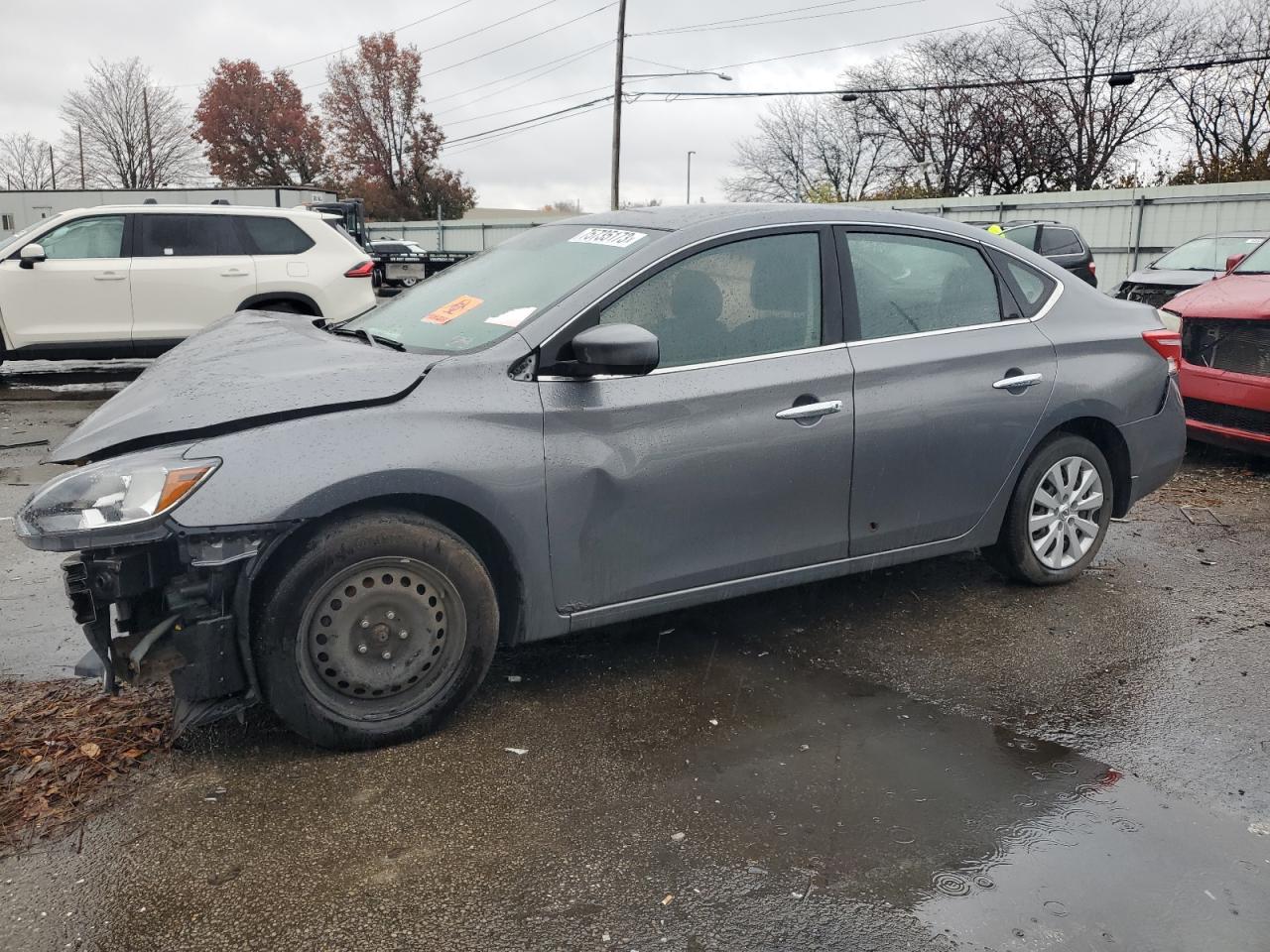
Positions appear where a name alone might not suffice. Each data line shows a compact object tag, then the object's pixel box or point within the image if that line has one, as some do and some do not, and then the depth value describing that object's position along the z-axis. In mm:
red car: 7172
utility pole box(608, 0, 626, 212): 33750
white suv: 10703
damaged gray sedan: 3066
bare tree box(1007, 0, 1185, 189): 41188
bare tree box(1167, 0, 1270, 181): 36750
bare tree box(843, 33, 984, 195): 45688
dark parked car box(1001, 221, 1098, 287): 15812
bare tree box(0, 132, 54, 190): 79062
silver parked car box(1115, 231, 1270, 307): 11812
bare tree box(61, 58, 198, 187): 68812
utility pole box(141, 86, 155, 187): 68544
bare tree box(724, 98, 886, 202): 54438
